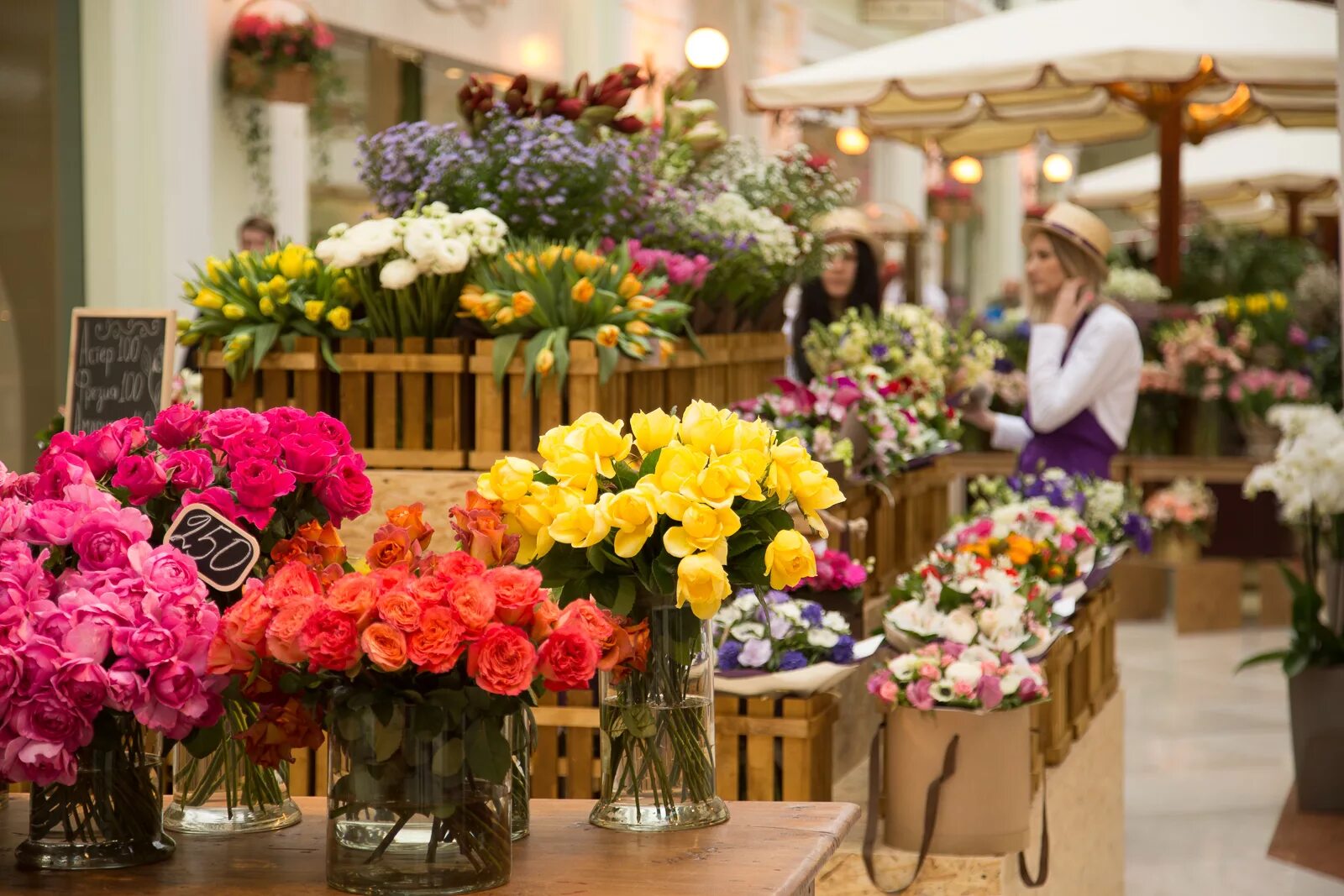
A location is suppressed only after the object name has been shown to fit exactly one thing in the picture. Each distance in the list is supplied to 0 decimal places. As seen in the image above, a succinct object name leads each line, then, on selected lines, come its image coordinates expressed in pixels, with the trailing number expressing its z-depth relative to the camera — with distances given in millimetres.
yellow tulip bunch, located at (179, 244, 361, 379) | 3445
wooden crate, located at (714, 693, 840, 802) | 3100
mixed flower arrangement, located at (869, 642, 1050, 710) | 3059
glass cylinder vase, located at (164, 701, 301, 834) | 1969
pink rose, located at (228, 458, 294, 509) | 1934
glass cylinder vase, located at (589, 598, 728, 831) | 1974
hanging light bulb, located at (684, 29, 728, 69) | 9977
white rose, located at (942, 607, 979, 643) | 3205
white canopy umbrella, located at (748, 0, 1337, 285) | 8039
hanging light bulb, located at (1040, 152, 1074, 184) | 17078
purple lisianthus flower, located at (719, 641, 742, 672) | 3168
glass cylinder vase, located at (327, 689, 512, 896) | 1672
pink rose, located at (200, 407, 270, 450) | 1984
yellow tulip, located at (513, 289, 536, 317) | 3307
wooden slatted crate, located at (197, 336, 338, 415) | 3465
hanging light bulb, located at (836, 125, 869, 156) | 13531
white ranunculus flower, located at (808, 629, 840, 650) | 3219
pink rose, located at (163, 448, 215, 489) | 1948
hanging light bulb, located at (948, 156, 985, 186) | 16594
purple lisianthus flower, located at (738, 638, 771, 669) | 3137
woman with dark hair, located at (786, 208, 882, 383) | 6793
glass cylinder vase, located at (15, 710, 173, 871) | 1784
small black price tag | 1900
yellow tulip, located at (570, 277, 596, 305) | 3338
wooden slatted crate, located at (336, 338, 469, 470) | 3438
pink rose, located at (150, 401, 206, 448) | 2029
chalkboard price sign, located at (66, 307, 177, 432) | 3479
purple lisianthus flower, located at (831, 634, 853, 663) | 3254
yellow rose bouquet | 1909
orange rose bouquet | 1648
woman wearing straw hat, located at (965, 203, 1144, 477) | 5145
